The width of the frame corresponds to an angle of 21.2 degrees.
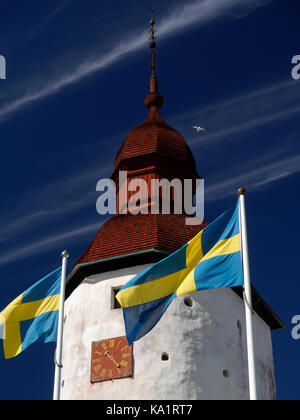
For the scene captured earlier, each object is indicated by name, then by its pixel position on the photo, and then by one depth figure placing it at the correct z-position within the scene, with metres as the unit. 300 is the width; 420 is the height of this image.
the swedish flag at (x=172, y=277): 18.20
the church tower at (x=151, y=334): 23.45
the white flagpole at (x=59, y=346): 19.12
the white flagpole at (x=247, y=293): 16.20
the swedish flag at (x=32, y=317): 20.30
